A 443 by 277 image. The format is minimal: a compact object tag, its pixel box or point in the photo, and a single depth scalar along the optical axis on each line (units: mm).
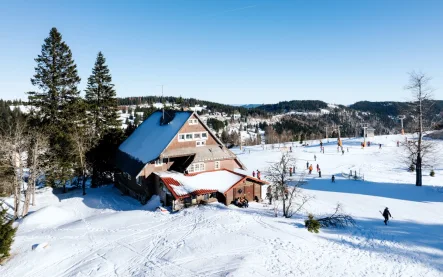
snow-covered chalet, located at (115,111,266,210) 26844
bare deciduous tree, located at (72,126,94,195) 34281
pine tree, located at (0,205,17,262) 16812
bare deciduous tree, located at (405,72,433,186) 31766
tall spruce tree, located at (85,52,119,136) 39500
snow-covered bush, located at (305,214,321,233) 20297
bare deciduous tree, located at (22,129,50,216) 27984
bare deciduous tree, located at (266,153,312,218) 23969
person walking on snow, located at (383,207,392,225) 21719
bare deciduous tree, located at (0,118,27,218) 26391
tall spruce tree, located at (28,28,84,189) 33469
